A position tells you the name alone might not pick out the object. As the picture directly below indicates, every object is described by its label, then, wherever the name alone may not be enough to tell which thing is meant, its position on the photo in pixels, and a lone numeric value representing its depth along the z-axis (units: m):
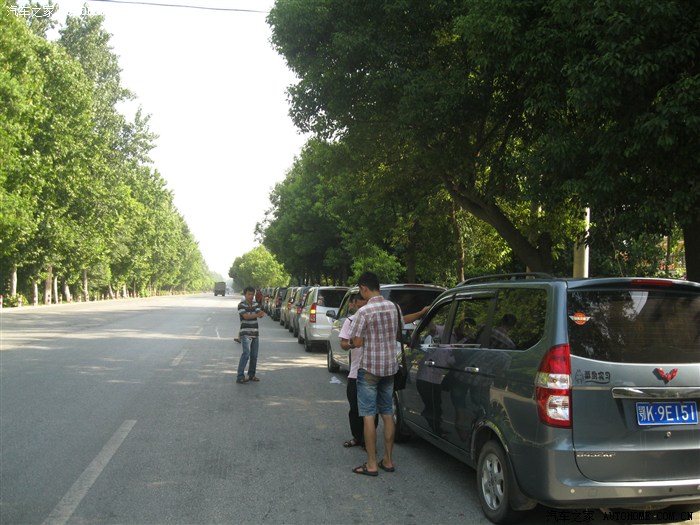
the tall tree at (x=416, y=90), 11.35
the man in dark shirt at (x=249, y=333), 10.91
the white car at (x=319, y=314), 16.72
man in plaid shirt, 5.77
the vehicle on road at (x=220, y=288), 125.45
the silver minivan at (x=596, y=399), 3.96
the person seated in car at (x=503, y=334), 4.66
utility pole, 13.32
